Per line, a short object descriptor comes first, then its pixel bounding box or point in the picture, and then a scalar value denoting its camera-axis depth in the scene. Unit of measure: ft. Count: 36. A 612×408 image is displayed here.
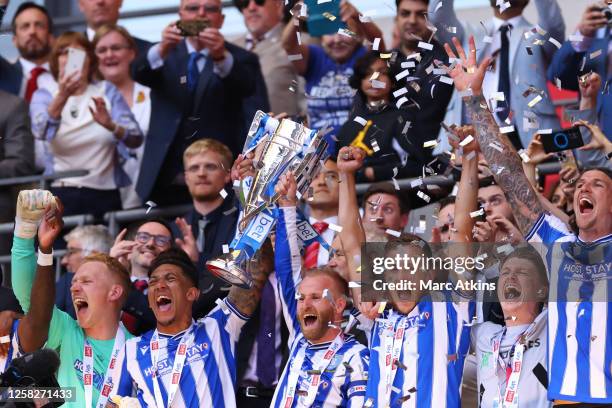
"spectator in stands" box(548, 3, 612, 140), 64.75
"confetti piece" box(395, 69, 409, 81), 61.77
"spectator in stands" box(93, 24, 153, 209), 76.54
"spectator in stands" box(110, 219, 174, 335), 60.59
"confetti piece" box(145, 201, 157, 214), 67.62
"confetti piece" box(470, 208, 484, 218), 56.18
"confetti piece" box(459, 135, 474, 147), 56.54
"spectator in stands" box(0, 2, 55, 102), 79.05
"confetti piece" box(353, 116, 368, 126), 62.73
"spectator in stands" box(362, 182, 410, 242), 62.03
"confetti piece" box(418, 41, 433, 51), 60.59
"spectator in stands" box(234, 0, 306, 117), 75.56
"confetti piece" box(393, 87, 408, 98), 62.42
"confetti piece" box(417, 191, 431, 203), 62.38
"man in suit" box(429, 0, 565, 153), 66.80
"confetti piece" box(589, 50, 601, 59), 64.79
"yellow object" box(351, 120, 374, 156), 65.87
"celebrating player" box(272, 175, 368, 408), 54.24
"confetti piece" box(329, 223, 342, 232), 58.30
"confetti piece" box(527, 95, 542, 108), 66.54
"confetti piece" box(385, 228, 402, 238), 57.72
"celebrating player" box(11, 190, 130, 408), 57.52
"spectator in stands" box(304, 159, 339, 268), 63.60
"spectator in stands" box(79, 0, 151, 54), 80.12
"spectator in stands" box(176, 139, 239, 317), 64.08
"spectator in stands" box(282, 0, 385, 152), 71.67
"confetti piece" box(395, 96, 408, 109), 63.27
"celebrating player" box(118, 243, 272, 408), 56.13
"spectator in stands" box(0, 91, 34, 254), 73.36
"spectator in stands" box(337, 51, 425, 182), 66.03
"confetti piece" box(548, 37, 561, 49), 62.17
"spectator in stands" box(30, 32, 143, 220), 73.56
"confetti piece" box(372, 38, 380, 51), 60.49
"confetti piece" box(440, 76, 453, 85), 59.25
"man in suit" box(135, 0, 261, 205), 71.26
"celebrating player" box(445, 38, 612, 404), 50.57
